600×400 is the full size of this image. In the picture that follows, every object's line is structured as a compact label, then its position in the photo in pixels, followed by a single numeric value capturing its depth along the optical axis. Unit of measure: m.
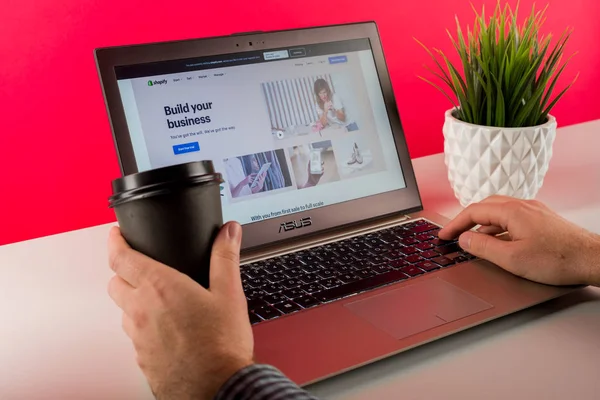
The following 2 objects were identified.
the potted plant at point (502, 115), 1.01
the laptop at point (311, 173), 0.74
